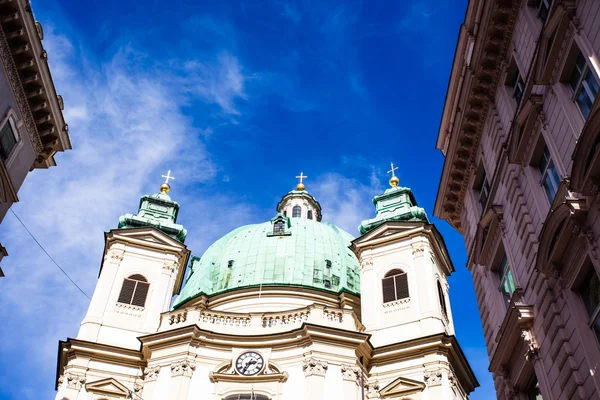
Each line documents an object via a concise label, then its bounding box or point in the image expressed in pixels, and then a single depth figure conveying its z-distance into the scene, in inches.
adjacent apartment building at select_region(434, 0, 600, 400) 438.0
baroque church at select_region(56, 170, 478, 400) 1064.2
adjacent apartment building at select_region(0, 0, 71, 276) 637.3
